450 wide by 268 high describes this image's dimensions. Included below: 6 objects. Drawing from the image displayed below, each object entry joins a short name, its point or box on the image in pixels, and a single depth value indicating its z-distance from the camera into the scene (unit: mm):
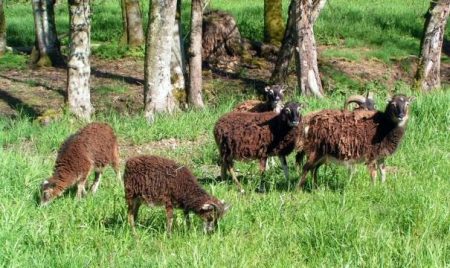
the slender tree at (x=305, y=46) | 29281
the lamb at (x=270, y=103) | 20734
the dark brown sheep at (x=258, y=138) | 17328
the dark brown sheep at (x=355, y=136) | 16656
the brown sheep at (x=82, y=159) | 16078
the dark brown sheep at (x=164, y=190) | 13117
